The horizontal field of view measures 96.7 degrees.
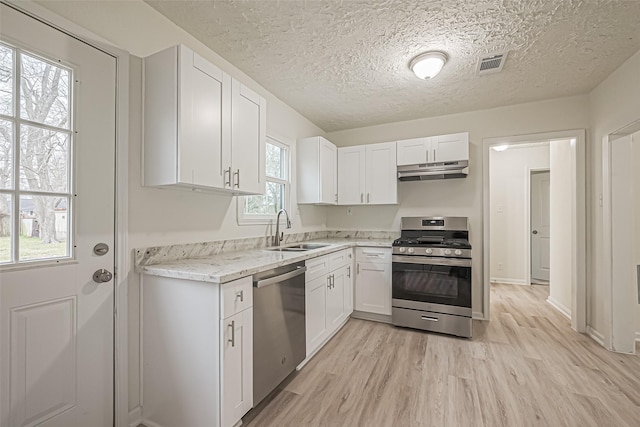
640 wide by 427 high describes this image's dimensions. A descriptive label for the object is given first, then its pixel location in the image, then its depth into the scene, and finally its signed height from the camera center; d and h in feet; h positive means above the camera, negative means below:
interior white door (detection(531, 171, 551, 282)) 17.35 -0.66
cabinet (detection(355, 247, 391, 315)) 10.87 -2.56
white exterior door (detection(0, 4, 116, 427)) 4.09 -0.17
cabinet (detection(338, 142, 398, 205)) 11.87 +1.74
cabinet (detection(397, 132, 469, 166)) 10.78 +2.58
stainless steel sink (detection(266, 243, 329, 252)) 9.47 -1.13
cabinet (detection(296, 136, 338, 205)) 11.37 +1.79
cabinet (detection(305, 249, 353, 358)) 7.91 -2.60
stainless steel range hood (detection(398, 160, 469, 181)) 10.86 +1.74
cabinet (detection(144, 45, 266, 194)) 5.38 +1.87
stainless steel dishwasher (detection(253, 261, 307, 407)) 5.75 -2.49
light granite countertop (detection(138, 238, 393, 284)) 4.91 -1.03
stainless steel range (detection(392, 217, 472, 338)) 9.52 -2.44
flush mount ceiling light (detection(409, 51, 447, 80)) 7.39 +4.03
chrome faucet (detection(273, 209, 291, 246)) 9.77 -0.73
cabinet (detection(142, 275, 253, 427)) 4.83 -2.47
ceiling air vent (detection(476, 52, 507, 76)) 7.58 +4.21
